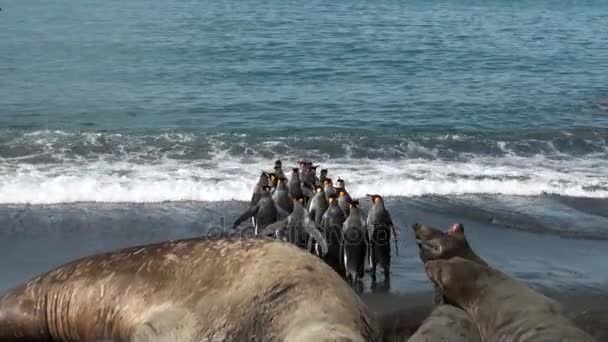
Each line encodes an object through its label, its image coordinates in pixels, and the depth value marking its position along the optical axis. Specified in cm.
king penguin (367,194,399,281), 1209
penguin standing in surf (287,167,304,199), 1405
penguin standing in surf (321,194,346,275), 1230
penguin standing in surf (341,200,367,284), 1192
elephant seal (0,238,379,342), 621
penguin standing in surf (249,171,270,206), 1396
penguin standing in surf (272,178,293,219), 1323
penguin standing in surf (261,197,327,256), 1206
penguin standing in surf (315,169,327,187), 1449
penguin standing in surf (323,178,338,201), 1367
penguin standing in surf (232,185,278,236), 1317
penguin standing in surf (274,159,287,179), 1500
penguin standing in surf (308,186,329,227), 1284
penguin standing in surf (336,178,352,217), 1299
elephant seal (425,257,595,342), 729
